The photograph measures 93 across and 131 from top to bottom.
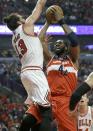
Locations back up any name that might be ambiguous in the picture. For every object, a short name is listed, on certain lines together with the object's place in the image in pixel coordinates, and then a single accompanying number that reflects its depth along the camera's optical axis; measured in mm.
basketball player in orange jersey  7396
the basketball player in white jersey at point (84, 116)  8852
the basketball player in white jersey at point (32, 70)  6752
